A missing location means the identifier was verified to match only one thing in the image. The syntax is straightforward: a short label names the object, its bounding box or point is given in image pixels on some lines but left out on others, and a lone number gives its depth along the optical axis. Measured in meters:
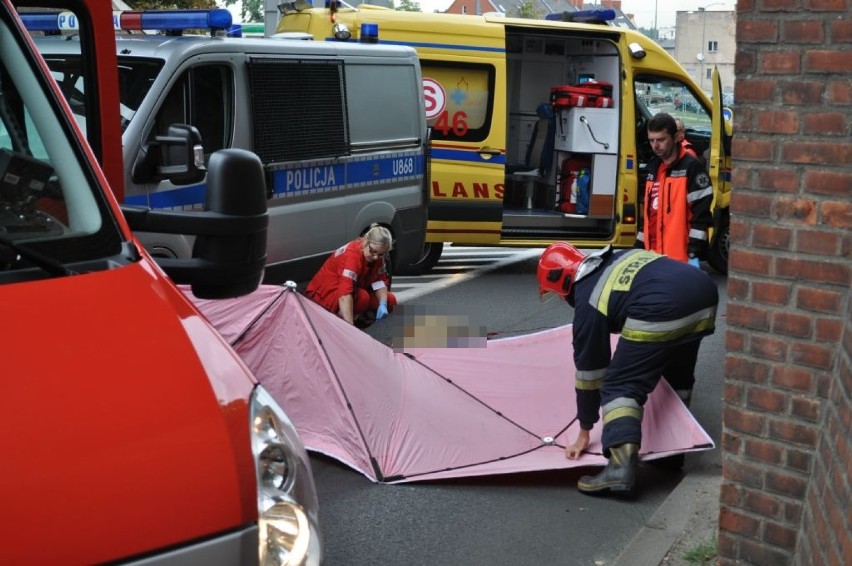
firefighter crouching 5.65
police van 7.74
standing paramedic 7.86
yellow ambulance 11.43
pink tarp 5.92
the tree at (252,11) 37.84
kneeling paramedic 8.44
